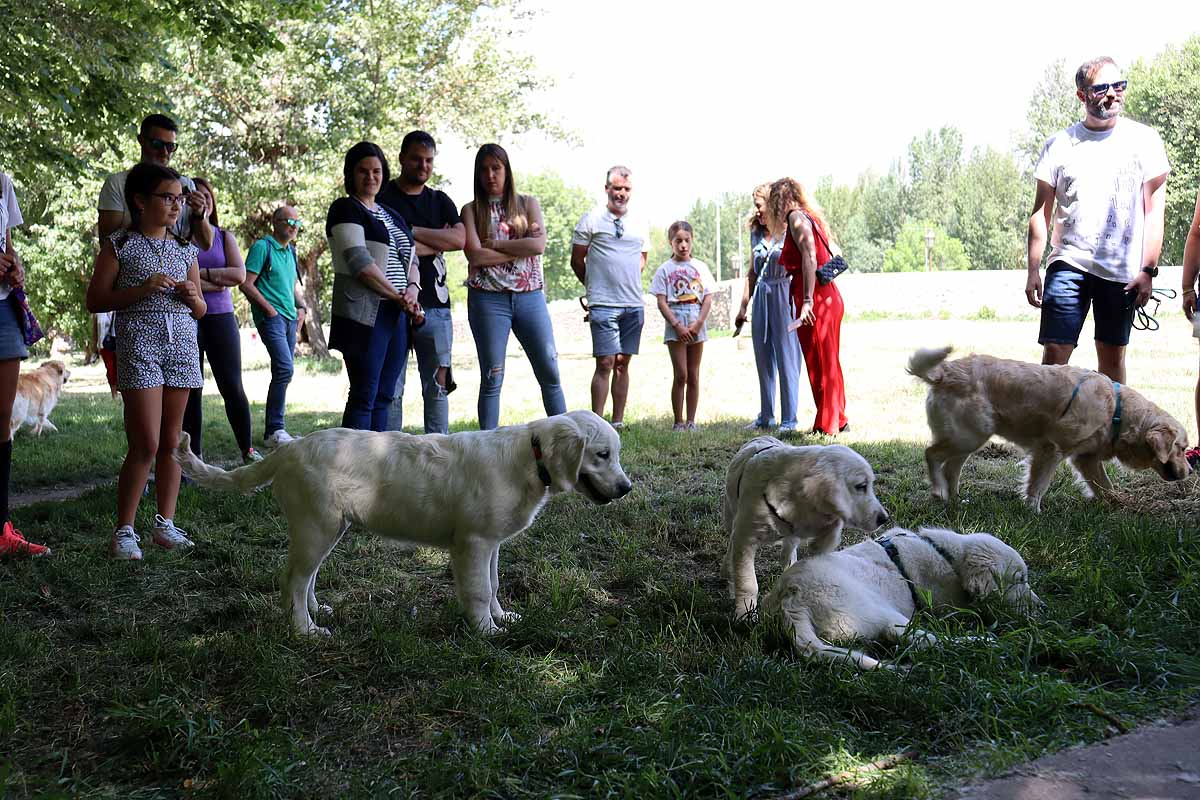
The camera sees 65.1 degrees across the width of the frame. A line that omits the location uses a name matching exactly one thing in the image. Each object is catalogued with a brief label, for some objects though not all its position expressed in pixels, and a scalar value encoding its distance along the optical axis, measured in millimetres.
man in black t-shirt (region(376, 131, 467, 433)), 6918
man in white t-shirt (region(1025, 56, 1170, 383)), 6449
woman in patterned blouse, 7312
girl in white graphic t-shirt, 9930
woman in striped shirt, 6234
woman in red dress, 8969
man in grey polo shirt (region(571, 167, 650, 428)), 9211
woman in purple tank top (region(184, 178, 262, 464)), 7246
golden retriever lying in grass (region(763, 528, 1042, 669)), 3605
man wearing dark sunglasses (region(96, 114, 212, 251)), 5801
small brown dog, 11043
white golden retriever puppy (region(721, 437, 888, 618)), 4004
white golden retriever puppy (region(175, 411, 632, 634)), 4031
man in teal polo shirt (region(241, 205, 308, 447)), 9602
